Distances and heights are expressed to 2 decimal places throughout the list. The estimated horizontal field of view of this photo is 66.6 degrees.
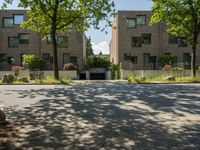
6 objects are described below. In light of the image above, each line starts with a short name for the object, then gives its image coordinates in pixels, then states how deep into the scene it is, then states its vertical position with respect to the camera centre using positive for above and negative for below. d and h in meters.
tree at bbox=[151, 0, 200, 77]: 13.06 +4.78
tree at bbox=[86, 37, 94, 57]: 38.21 +6.01
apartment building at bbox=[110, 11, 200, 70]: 21.32 +3.86
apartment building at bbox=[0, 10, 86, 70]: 21.06 +3.51
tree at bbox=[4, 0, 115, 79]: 12.51 +4.79
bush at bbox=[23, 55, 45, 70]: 18.72 +1.03
